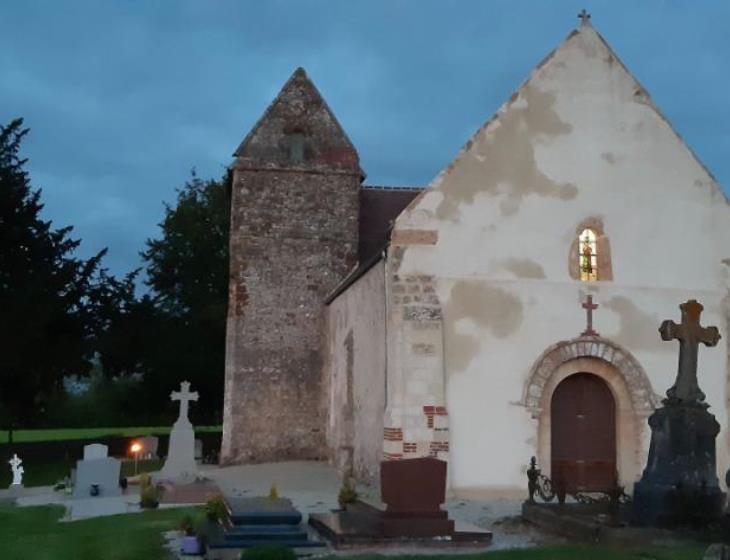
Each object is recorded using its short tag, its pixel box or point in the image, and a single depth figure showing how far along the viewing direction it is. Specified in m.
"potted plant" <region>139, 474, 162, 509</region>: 15.93
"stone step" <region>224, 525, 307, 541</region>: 10.81
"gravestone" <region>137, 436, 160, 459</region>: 29.30
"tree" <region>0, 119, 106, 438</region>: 23.45
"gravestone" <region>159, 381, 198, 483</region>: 19.78
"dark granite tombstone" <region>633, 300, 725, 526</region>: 10.78
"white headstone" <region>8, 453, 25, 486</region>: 20.39
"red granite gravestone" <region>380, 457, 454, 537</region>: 11.40
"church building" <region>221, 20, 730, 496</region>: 16.42
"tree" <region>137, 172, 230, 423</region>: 35.38
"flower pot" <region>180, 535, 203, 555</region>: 10.62
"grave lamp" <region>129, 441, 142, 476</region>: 27.38
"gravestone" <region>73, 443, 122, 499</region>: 18.08
